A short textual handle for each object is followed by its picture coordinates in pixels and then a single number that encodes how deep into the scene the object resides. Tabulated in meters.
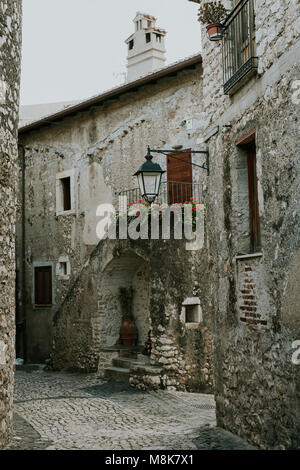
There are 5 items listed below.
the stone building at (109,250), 10.34
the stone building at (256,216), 4.79
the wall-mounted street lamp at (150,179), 7.90
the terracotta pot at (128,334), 12.78
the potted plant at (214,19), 6.55
